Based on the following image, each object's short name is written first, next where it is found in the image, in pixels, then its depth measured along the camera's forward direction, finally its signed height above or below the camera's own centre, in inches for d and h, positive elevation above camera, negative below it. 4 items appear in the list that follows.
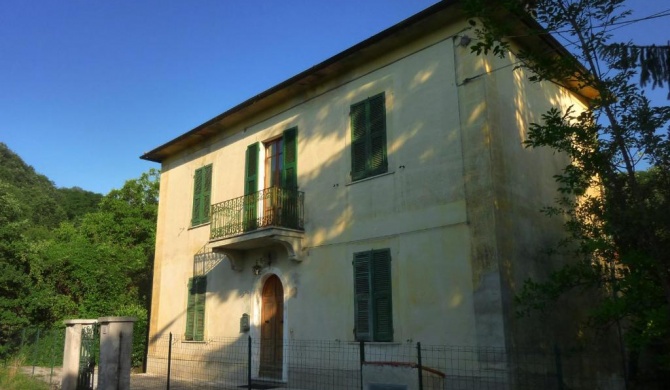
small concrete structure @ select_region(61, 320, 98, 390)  414.6 -16.7
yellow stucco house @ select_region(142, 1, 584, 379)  361.1 +94.6
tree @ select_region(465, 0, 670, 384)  238.1 +76.9
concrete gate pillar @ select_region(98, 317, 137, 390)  354.0 -15.1
